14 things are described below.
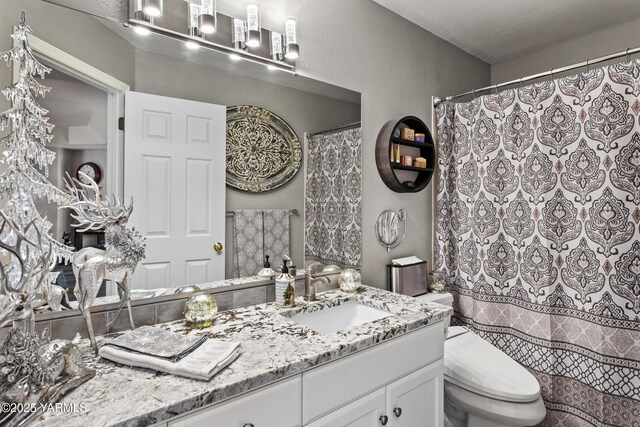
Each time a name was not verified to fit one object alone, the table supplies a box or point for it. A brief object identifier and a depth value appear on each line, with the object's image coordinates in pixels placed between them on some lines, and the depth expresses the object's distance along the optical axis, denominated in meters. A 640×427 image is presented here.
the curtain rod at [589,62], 1.65
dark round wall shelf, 2.01
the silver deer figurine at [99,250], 1.04
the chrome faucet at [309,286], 1.60
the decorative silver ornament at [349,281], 1.75
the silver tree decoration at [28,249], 0.75
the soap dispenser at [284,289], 1.49
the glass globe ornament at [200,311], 1.25
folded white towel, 0.88
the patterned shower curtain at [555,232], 1.64
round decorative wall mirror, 2.05
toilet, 1.50
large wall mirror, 1.11
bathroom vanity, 0.80
